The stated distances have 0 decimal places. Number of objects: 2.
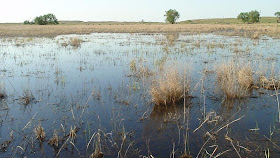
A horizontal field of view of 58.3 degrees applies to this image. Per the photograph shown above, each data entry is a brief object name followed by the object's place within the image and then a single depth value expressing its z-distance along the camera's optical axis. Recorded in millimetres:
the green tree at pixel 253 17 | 83750
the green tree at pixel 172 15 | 94062
